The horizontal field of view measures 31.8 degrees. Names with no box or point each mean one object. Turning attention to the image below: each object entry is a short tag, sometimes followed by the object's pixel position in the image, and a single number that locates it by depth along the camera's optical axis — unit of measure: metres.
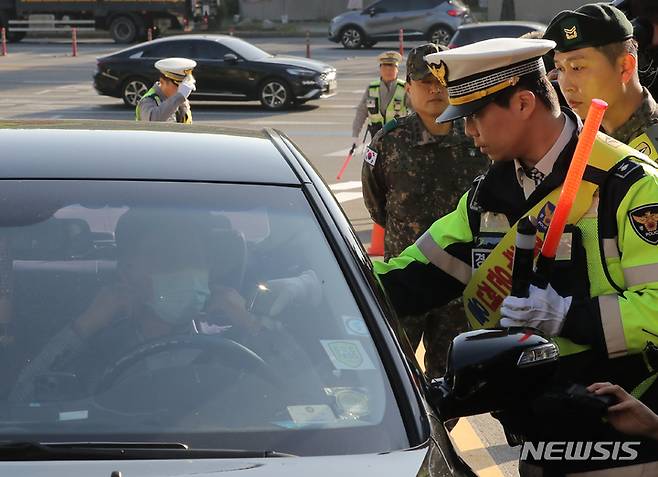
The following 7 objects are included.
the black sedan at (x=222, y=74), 21.28
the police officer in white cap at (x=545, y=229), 2.74
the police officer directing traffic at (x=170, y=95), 9.80
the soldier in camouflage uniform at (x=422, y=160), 5.04
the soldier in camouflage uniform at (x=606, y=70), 3.48
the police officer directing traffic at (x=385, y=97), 11.22
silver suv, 32.16
